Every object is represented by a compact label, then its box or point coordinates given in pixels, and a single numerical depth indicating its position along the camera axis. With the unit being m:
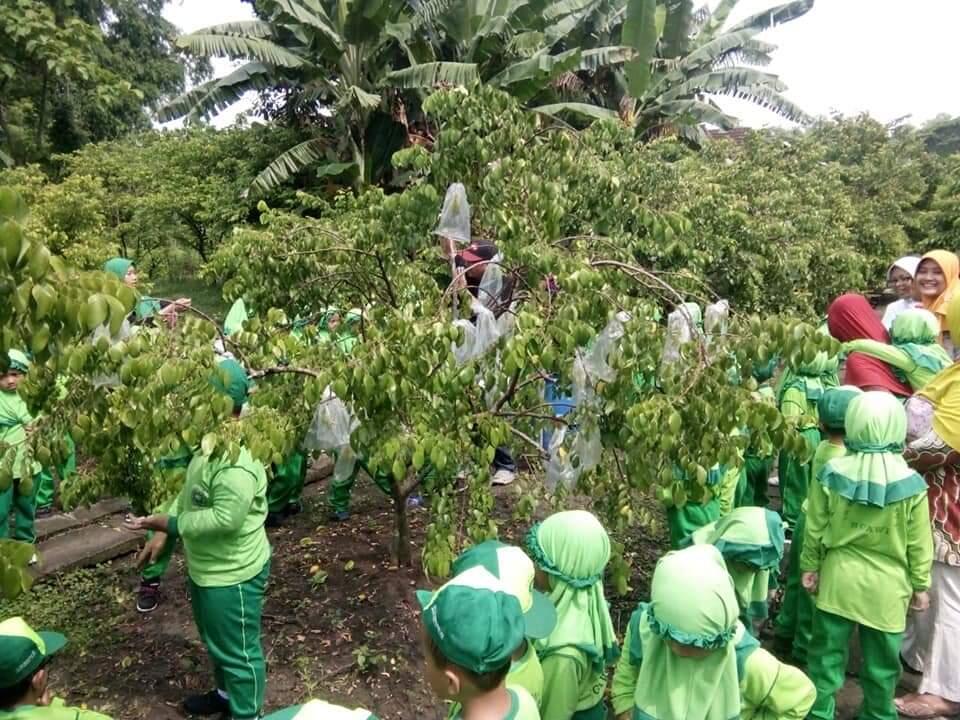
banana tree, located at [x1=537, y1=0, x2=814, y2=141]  14.68
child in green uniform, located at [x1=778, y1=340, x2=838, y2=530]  4.72
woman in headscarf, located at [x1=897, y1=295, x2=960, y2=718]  3.23
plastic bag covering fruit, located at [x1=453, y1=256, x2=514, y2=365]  2.68
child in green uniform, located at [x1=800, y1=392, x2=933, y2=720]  2.94
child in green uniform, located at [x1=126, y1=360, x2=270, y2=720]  2.83
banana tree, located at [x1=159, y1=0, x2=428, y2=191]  10.76
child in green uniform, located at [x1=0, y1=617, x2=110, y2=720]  1.95
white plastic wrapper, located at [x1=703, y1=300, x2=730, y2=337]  2.58
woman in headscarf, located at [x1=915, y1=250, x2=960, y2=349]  4.73
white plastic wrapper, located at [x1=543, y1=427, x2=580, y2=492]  2.98
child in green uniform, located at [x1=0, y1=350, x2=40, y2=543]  4.12
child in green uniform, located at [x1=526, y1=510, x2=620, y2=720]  2.42
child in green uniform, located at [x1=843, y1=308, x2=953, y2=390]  3.93
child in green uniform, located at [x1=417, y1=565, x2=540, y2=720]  1.58
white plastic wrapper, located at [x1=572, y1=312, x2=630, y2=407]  2.69
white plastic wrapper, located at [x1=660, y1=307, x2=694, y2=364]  2.63
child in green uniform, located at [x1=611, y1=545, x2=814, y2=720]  1.98
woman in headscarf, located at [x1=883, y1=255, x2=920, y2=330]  5.21
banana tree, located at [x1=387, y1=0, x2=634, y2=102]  11.23
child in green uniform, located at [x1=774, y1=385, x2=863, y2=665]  3.61
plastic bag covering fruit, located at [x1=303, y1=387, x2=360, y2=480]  2.91
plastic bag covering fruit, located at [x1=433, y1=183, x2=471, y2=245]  3.02
